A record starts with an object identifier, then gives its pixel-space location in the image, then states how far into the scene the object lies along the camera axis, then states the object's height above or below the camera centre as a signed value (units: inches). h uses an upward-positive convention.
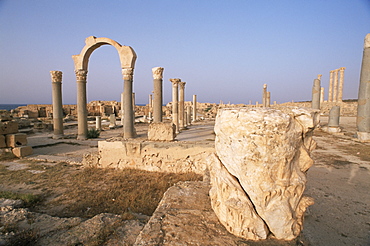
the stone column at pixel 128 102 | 390.9 +3.2
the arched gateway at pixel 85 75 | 387.2 +59.7
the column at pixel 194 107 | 904.8 -13.0
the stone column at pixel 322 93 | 1401.3 +93.4
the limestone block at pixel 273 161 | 59.3 -17.6
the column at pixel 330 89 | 1272.1 +108.3
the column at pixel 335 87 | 1206.8 +119.4
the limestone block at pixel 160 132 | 259.2 -37.4
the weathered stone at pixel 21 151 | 305.3 -77.2
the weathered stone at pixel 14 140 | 321.7 -62.5
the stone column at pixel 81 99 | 422.6 +8.8
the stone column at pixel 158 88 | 425.7 +35.1
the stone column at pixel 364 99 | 408.2 +15.5
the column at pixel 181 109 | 621.8 -17.3
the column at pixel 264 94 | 846.5 +48.3
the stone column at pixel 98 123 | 592.2 -61.1
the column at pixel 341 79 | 1171.8 +161.9
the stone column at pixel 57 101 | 450.6 +4.0
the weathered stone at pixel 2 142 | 315.3 -64.8
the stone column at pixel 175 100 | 546.8 +11.7
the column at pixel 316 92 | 615.4 +43.7
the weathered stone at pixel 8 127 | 316.8 -42.0
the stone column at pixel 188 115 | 755.0 -42.4
